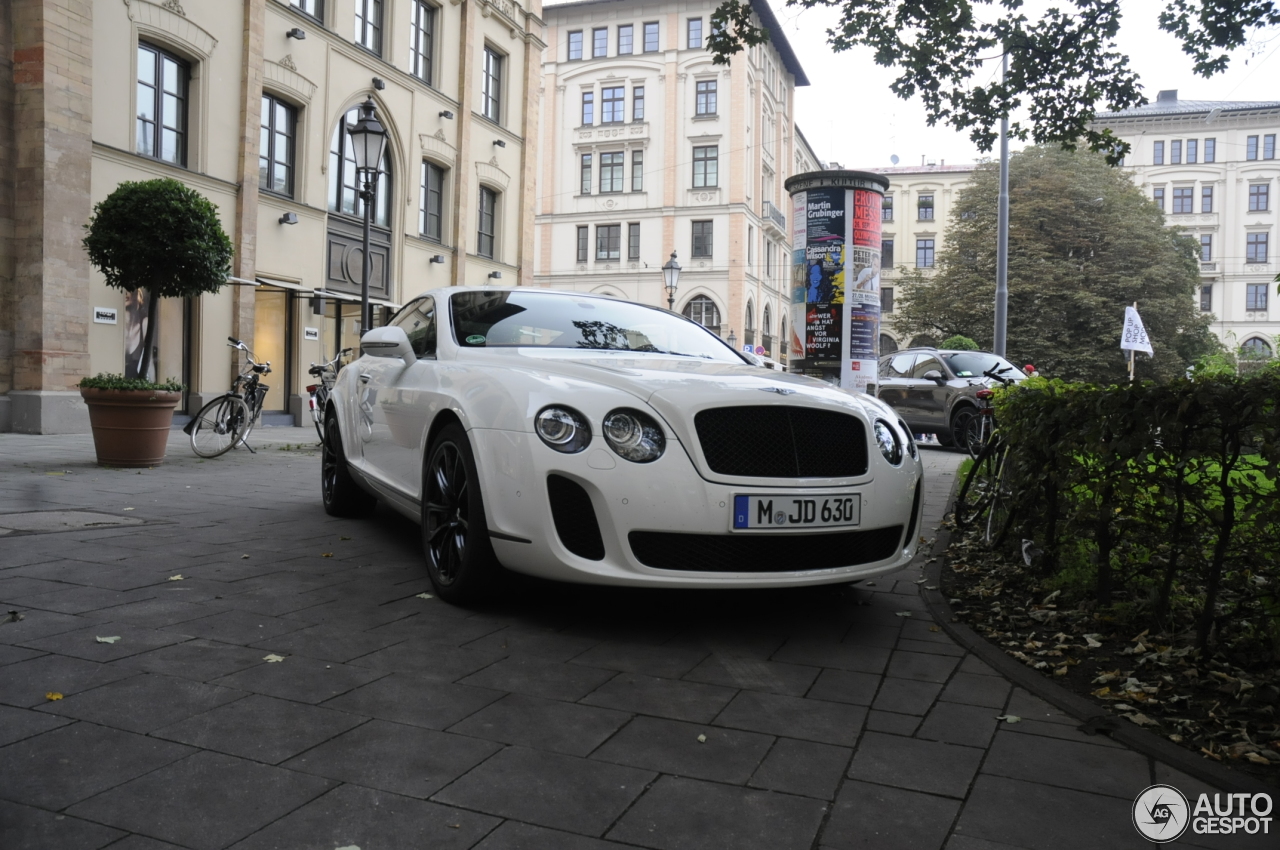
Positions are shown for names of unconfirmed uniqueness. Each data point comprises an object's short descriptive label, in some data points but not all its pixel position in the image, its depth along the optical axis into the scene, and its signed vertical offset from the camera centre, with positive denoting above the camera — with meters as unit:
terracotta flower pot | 9.16 -0.39
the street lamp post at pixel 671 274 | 25.34 +3.10
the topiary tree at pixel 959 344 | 23.37 +1.38
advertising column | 17.66 +2.32
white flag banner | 18.25 +1.32
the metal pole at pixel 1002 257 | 20.66 +3.17
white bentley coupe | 3.58 -0.31
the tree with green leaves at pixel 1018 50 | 8.81 +3.28
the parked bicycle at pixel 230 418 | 10.54 -0.36
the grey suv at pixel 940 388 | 14.38 +0.20
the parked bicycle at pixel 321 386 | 10.66 +0.01
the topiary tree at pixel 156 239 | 9.92 +1.46
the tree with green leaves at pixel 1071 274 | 43.16 +5.88
